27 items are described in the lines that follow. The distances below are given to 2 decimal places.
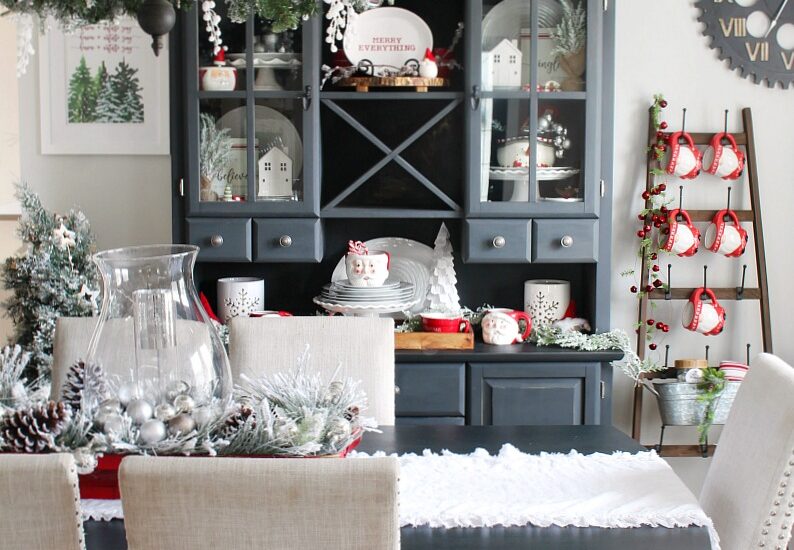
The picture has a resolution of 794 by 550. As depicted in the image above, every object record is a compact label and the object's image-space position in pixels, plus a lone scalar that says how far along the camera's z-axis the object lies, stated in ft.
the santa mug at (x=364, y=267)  9.59
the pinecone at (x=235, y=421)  5.03
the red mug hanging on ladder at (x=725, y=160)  10.07
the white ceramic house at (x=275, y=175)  9.50
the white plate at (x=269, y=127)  9.44
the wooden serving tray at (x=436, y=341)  9.33
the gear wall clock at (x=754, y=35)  10.18
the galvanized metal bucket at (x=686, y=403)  9.74
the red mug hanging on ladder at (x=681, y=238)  9.98
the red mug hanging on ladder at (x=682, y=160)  10.03
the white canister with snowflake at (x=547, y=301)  10.03
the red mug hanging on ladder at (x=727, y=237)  10.10
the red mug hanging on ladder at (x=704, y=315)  10.11
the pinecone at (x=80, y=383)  4.90
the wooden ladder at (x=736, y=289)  10.18
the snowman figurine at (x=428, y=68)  9.55
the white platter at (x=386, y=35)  9.68
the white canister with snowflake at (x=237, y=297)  9.89
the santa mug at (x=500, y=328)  9.50
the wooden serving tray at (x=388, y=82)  9.49
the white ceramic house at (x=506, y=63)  9.39
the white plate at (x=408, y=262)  10.27
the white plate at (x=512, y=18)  9.33
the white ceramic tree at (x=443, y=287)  10.07
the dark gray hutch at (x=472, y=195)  9.29
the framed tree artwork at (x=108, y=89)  10.40
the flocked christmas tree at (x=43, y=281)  9.14
